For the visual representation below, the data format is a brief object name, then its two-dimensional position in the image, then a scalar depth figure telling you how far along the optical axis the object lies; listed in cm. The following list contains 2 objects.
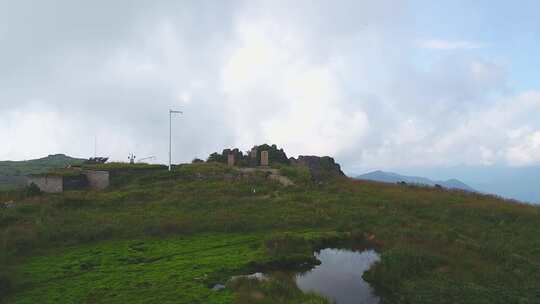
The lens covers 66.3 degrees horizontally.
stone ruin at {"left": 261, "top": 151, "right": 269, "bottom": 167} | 4803
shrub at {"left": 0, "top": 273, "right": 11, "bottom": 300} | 1400
